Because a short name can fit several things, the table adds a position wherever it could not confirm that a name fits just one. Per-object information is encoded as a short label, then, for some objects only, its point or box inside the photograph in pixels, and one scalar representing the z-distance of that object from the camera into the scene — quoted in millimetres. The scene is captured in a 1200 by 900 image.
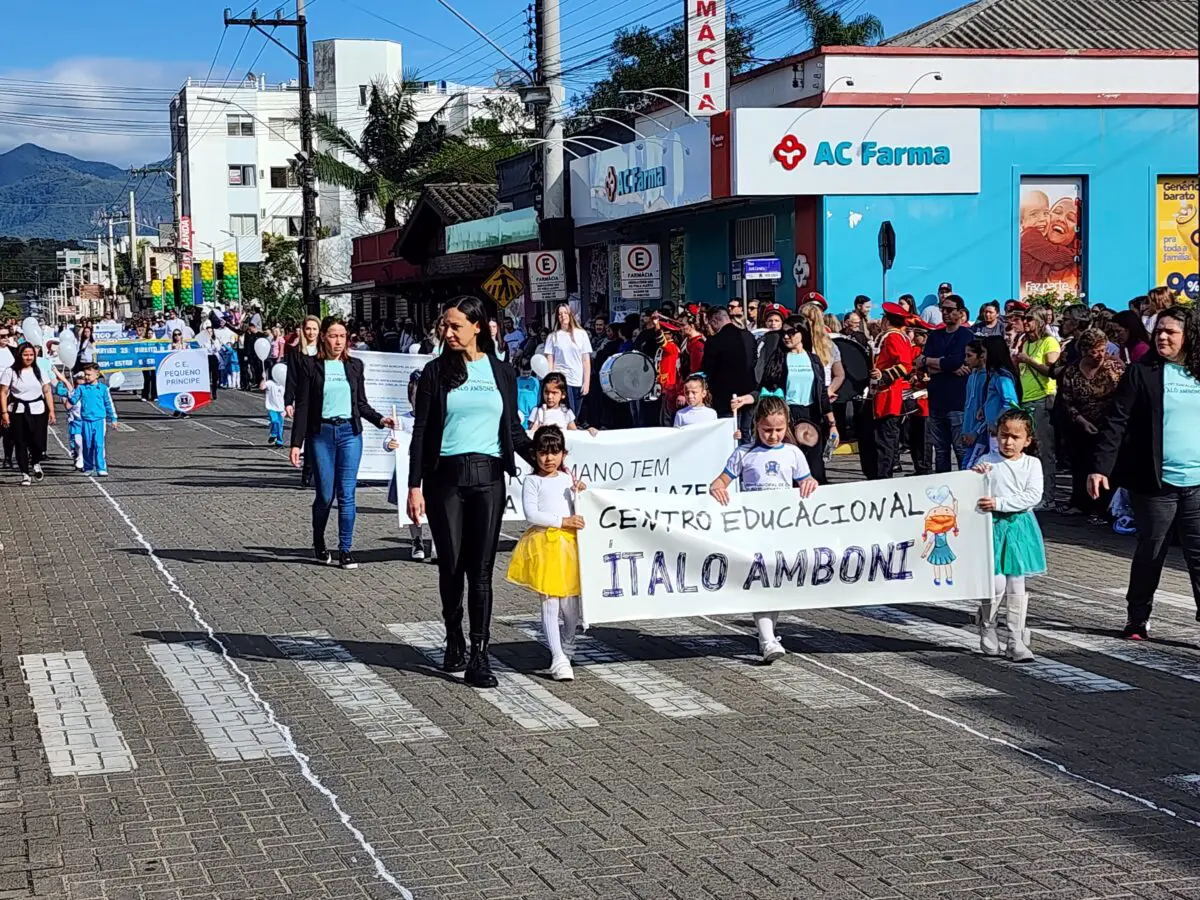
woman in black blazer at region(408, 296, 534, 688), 8953
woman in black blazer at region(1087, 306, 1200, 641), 9867
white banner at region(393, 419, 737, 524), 13219
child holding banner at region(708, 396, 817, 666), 9773
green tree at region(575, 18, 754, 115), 68312
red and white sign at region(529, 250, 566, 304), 24672
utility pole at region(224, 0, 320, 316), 40531
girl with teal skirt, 9555
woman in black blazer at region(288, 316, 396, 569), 13297
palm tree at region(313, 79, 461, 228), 60375
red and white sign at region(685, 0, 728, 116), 28297
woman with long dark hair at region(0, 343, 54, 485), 21516
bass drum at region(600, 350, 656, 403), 19984
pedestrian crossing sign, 26188
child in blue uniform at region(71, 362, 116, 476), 21844
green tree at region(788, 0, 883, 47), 64562
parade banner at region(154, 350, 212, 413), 29297
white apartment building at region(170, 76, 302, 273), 121250
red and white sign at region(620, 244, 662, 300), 28156
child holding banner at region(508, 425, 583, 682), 9062
